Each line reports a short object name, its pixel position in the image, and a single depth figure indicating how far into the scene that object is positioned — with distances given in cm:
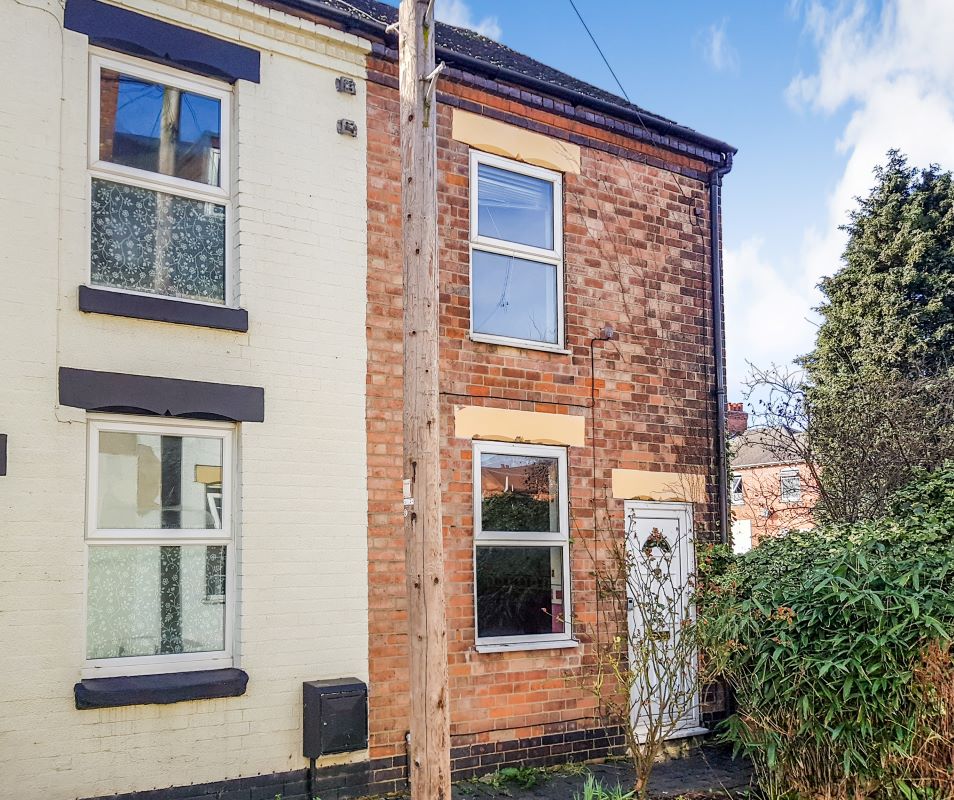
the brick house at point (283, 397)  612
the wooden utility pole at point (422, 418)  507
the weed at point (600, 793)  659
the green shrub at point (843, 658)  641
